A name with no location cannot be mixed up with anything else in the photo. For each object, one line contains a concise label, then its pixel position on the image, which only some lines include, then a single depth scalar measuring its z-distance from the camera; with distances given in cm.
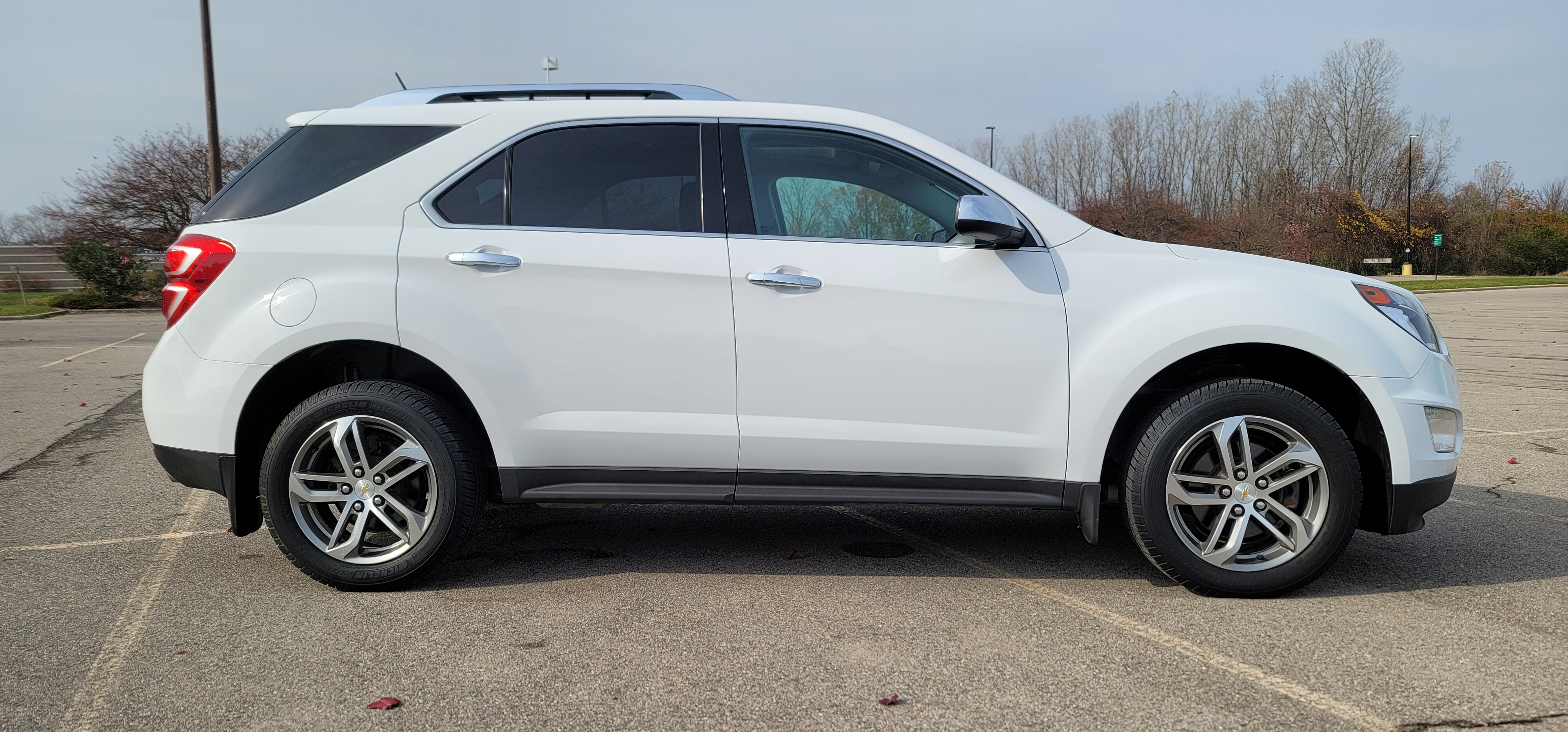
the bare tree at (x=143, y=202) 3183
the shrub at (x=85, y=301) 2777
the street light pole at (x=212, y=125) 2064
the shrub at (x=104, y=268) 2822
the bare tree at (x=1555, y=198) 6725
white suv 371
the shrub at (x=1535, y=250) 5728
